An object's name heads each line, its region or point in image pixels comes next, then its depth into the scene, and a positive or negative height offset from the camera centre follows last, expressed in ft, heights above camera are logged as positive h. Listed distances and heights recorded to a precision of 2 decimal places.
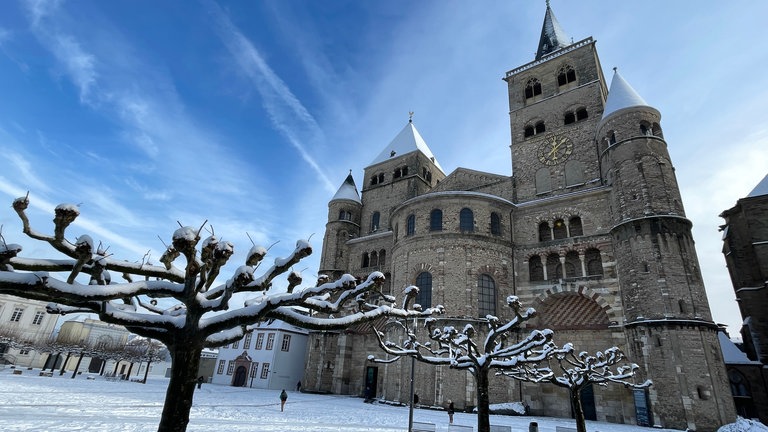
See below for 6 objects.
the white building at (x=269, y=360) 127.24 +3.60
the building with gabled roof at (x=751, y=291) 87.49 +25.11
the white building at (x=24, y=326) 145.38 +9.80
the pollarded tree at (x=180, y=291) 19.97 +3.72
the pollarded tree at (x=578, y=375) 47.31 +2.35
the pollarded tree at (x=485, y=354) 38.83 +3.22
